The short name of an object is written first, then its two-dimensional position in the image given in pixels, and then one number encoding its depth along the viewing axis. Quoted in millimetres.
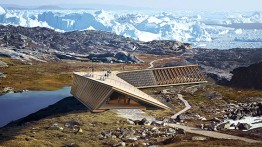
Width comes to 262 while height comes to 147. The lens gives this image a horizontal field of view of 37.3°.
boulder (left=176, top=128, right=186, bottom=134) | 64750
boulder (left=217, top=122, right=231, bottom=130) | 69369
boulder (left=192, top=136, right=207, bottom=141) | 59319
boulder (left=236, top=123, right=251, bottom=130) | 68269
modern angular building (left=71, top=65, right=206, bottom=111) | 81500
